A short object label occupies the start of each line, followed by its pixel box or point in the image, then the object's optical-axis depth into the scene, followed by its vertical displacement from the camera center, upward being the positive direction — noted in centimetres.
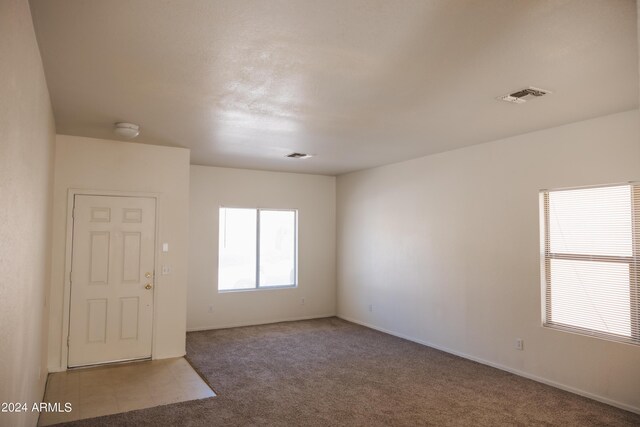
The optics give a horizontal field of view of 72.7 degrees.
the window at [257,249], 730 -25
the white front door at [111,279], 496 -54
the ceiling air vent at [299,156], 608 +112
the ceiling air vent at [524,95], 334 +113
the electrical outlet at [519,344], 469 -116
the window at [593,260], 389 -22
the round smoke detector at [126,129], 438 +106
